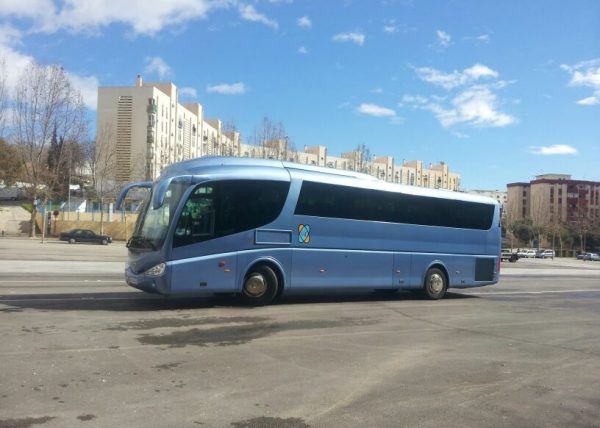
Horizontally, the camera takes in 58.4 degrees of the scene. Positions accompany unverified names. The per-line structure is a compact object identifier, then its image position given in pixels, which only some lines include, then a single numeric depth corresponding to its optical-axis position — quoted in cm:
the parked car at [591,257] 8906
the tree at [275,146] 5709
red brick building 14375
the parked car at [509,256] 5331
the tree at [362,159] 6952
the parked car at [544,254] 8359
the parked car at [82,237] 5372
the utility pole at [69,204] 6209
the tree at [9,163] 6011
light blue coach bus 1091
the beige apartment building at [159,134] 6650
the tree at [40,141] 5481
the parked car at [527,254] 7974
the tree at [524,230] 10712
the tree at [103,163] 6588
